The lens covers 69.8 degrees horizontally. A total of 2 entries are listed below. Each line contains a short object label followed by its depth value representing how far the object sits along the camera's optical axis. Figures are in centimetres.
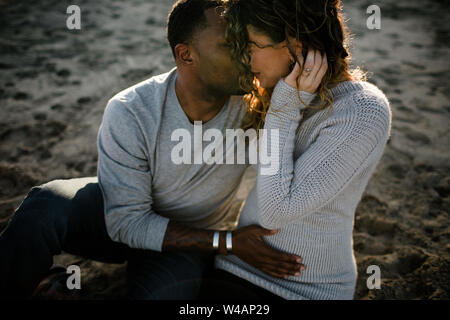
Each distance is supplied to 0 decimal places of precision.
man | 168
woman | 137
